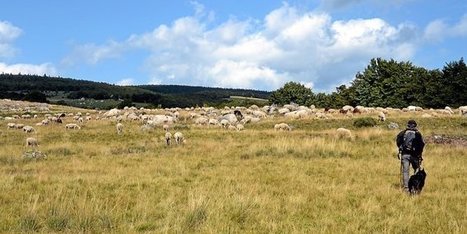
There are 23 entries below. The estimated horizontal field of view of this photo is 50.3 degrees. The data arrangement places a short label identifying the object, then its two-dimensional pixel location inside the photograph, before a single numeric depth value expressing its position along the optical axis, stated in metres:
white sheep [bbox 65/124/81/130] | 40.84
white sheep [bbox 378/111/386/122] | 38.97
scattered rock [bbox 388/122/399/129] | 35.47
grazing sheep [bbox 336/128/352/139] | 29.31
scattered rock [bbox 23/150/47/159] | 22.57
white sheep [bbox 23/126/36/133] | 38.61
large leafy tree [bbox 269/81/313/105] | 105.50
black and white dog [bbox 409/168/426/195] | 13.87
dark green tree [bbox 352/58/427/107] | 67.69
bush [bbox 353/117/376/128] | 36.62
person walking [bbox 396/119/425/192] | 14.36
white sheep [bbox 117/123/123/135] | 35.98
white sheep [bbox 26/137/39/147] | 28.33
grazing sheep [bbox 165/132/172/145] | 28.44
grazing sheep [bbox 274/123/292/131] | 35.99
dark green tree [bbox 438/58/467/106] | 60.00
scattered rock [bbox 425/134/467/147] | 26.75
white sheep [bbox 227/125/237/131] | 37.19
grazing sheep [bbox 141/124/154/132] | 36.78
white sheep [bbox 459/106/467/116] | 42.35
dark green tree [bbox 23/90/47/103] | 130.35
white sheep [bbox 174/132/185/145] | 28.92
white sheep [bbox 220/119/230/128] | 40.55
